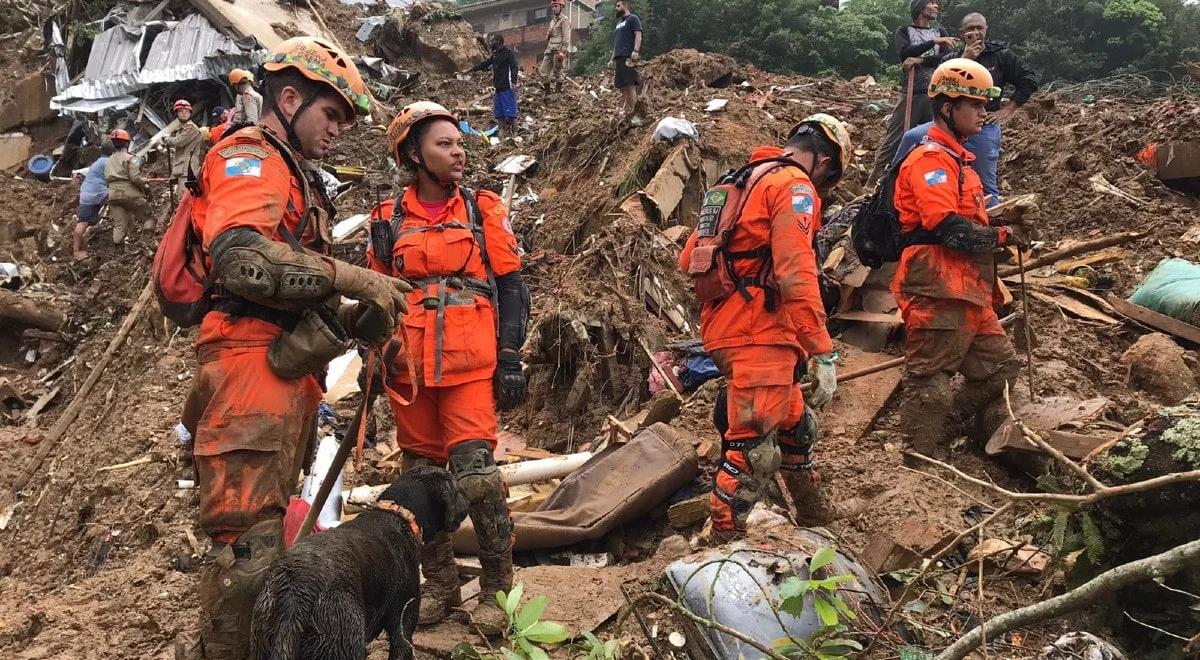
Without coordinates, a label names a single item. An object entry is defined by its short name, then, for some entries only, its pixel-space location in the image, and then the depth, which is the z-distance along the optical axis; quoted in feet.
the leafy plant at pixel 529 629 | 8.88
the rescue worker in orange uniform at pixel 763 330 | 12.73
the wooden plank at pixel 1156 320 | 18.72
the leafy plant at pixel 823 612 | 7.92
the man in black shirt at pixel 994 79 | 22.90
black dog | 7.61
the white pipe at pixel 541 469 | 17.31
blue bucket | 51.60
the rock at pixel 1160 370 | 17.58
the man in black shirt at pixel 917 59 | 24.81
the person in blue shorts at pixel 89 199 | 41.88
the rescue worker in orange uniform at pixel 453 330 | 11.85
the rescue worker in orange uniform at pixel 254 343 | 9.08
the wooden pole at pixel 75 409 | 26.43
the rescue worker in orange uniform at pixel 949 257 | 15.58
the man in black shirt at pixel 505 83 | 43.91
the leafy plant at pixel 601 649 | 9.51
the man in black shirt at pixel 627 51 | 38.78
